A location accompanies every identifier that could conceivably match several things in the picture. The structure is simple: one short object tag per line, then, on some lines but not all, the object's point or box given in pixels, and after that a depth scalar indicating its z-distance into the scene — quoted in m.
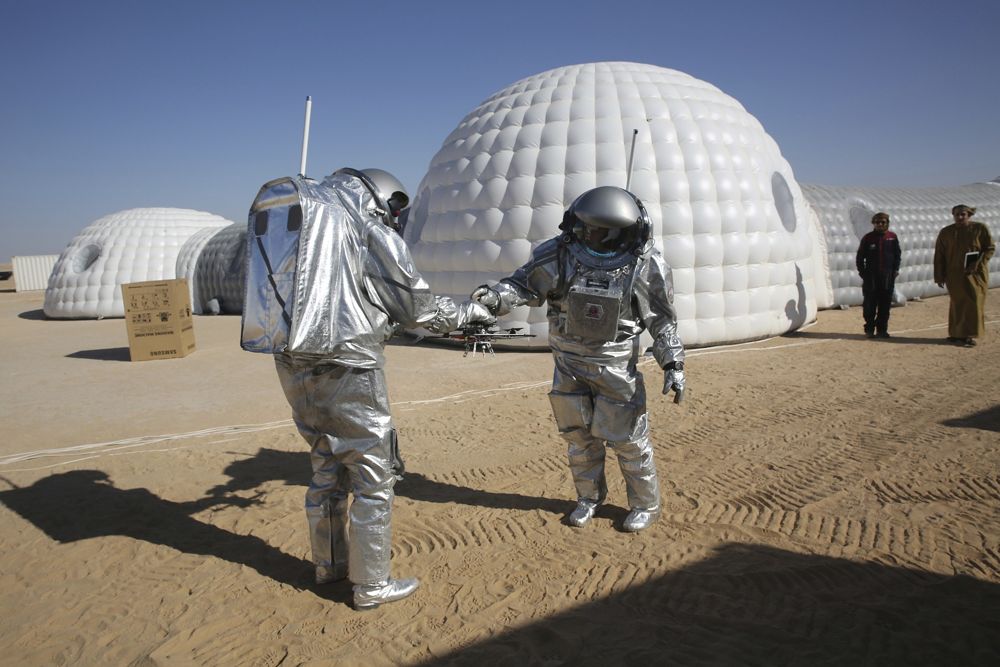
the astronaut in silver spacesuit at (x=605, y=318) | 3.43
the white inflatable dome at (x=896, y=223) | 12.98
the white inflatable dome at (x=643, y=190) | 8.79
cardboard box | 9.65
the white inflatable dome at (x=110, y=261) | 16.70
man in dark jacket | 9.35
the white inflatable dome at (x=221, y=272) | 16.30
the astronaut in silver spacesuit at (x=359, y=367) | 2.76
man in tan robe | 8.52
